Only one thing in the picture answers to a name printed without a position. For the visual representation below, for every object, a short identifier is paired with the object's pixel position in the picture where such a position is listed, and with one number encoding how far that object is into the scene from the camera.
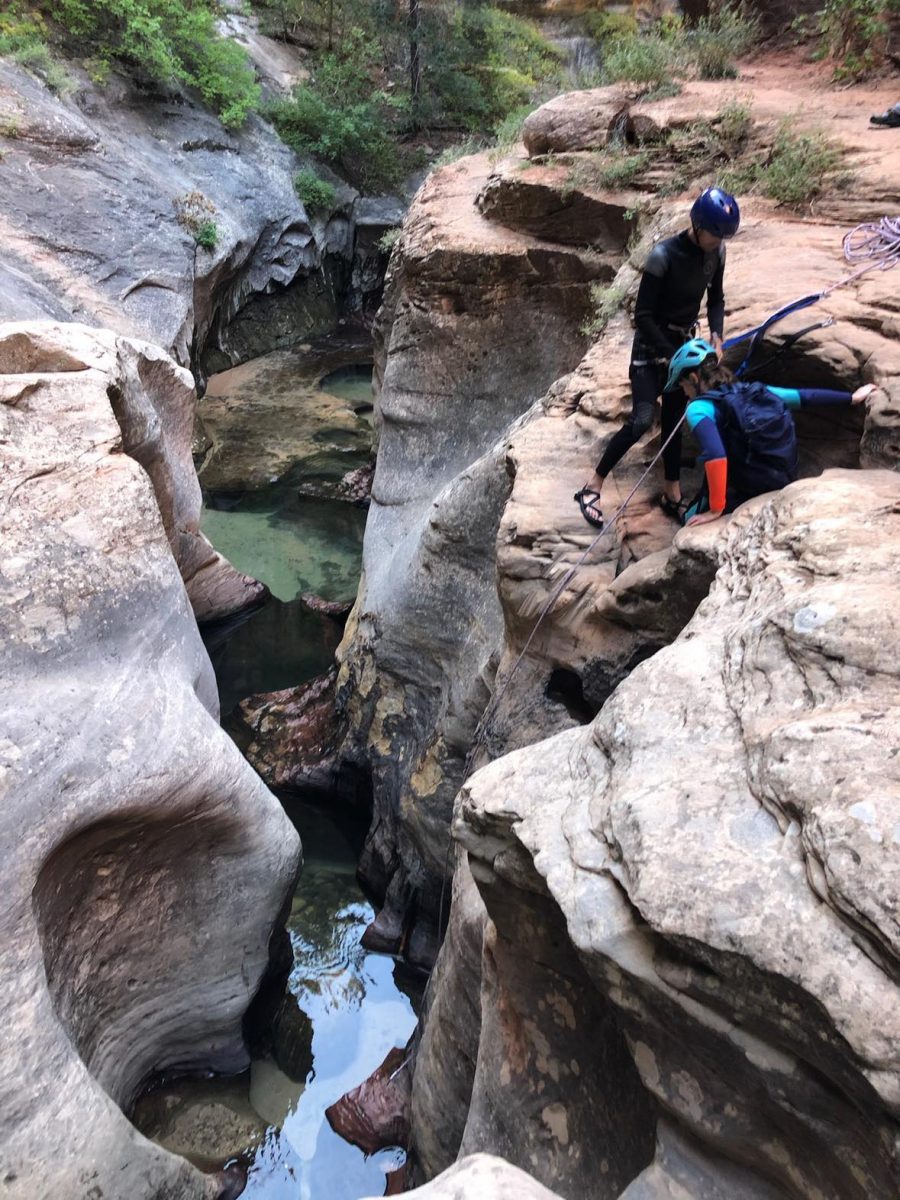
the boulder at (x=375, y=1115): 4.77
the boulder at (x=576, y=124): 7.00
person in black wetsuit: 3.56
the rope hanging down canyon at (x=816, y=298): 3.89
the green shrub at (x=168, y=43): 12.39
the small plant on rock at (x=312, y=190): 15.93
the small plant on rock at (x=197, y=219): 12.22
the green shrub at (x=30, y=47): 11.12
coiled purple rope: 4.39
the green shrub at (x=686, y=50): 7.29
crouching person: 3.30
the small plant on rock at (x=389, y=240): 8.53
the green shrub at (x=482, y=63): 16.23
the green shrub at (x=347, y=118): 16.19
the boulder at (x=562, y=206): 6.34
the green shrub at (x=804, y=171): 5.43
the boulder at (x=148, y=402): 5.33
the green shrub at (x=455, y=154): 9.57
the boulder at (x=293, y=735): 7.21
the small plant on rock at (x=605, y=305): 5.50
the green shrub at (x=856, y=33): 6.83
